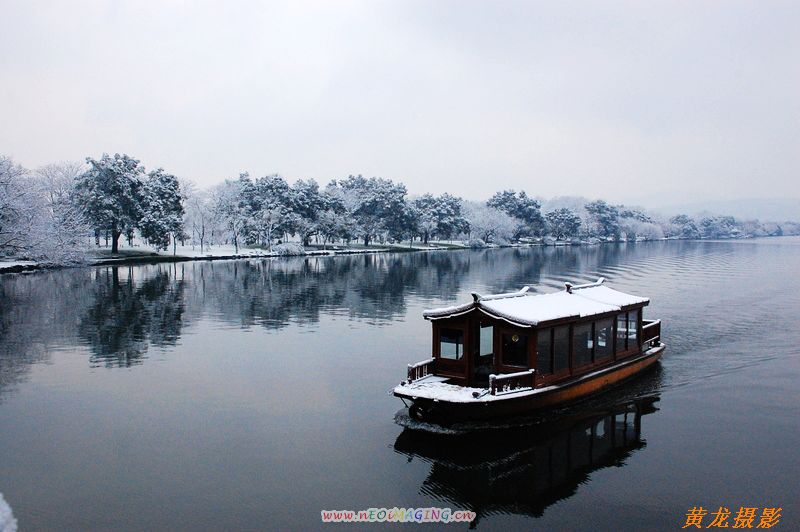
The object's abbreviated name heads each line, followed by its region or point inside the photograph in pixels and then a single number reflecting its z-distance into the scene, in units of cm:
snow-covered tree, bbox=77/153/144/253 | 7294
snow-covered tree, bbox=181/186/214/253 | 10206
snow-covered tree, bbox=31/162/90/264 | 6181
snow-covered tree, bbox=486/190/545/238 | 14600
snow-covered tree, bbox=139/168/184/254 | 7619
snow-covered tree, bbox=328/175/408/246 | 11231
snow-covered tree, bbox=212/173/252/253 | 9569
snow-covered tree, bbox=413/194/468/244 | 12150
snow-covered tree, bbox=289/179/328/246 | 9831
